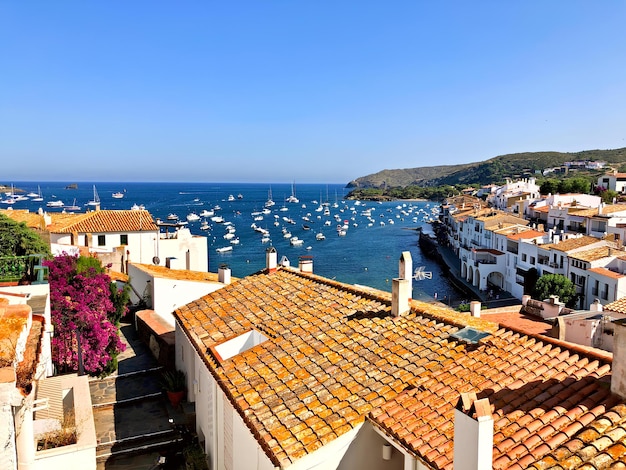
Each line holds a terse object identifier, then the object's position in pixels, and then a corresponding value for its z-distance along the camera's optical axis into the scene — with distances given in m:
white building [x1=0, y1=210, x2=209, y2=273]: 29.28
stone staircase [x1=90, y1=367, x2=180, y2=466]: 10.27
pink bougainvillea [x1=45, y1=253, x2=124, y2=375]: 11.75
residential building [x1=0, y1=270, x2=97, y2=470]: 4.57
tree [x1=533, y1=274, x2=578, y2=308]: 37.81
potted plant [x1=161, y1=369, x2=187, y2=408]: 12.09
